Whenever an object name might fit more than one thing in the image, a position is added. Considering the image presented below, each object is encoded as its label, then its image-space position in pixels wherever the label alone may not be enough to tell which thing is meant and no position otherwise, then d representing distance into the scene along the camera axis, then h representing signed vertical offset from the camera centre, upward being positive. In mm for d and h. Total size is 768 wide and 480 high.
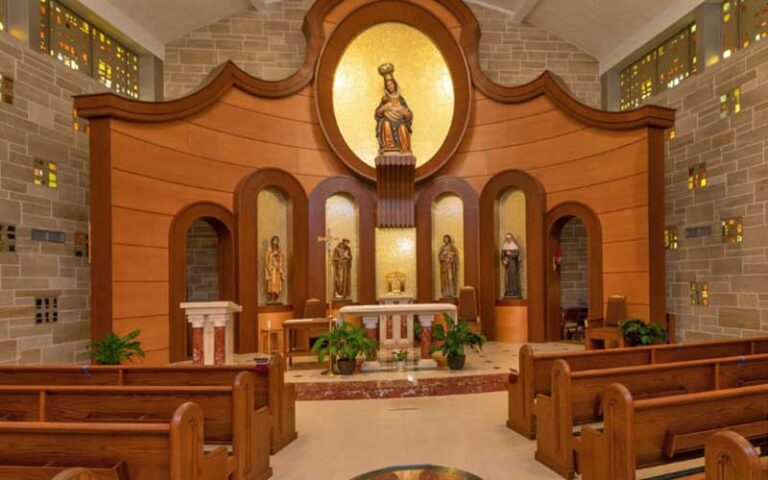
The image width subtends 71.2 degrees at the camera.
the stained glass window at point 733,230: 7901 +392
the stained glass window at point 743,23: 7602 +3436
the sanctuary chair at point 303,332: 7566 -1036
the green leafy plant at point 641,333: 6793 -970
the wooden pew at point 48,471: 2141 -842
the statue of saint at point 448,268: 10289 -145
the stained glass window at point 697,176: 8672 +1325
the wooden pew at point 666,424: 2711 -882
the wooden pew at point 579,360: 4488 -890
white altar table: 7230 -842
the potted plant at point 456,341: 6898 -1048
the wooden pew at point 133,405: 3193 -843
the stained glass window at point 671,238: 9375 +335
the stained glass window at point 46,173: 7457 +1322
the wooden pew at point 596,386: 3625 -906
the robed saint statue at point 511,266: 9992 -122
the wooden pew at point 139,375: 4039 -841
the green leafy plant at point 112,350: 5840 -931
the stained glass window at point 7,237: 6848 +386
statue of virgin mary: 9898 +2532
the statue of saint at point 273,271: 9359 -138
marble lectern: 6340 -798
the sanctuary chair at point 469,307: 9492 -854
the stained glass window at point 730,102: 7965 +2326
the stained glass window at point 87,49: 7898 +3543
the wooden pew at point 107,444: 2281 -768
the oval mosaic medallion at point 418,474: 3574 -1450
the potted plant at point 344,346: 6633 -1044
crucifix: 9570 -160
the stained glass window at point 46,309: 7386 -602
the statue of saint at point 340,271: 9953 -168
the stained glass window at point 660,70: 9141 +3476
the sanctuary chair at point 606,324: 8133 -1040
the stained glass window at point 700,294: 8562 -600
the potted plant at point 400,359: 7121 -1312
